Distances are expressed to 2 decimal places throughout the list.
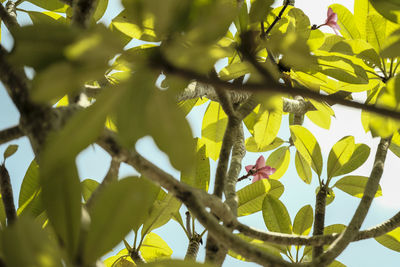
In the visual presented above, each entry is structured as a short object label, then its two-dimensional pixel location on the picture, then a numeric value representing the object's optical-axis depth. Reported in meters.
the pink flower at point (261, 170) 4.61
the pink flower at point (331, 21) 4.63
